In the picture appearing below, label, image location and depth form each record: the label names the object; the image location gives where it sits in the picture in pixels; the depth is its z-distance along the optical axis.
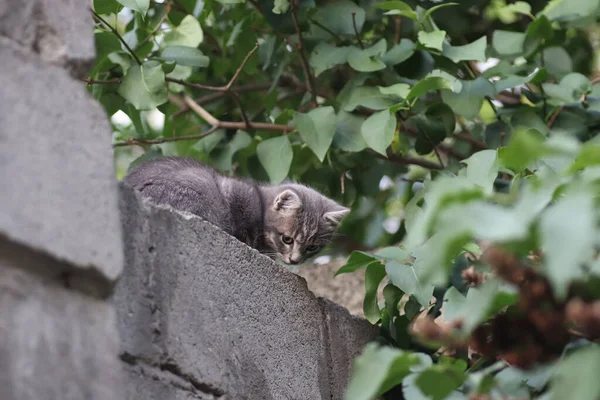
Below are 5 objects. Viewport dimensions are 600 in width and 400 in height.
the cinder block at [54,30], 3.42
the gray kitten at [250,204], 6.23
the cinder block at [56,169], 3.10
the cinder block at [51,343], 2.99
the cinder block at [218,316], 4.05
